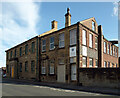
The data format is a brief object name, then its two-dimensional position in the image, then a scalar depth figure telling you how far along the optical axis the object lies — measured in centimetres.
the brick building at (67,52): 1644
